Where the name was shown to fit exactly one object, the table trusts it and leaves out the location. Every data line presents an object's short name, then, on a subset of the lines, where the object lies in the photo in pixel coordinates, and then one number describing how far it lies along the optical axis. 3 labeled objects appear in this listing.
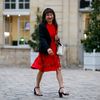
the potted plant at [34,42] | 21.80
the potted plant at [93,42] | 20.34
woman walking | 10.45
